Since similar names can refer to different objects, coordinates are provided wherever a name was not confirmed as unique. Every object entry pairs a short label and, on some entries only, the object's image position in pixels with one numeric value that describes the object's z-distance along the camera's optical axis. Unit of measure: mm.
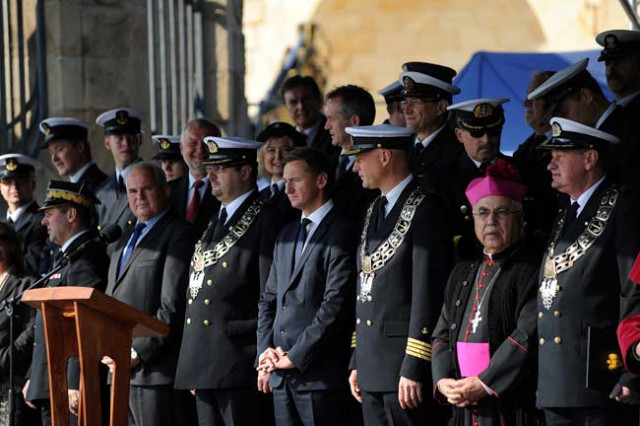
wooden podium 13500
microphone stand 15094
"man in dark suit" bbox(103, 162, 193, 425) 16516
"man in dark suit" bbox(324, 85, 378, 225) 16594
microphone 15562
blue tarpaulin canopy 24797
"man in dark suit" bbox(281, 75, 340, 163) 19156
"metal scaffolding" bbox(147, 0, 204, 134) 24141
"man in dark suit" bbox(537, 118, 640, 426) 12617
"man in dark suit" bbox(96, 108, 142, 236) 18859
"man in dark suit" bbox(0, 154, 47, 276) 20172
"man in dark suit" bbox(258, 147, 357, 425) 15031
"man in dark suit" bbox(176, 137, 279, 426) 15930
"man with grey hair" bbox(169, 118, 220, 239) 18125
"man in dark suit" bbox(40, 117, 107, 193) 19781
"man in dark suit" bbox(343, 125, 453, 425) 14258
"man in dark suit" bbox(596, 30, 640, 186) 14195
